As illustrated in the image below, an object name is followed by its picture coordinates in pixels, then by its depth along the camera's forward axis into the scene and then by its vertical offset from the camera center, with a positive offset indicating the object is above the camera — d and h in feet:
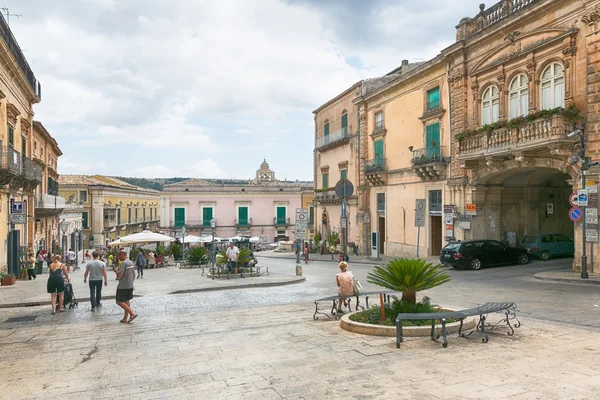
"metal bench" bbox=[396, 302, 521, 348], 25.09 -5.33
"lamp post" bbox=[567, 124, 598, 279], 51.93 +5.20
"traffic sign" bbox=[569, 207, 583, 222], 54.03 -0.12
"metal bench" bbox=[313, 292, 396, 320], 33.70 -6.89
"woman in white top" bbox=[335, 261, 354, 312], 34.60 -4.95
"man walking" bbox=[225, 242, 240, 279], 61.41 -5.48
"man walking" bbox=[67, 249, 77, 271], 103.16 -8.92
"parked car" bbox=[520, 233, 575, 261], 73.56 -4.79
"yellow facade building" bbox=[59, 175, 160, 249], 187.01 +4.08
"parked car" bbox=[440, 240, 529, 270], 66.54 -5.64
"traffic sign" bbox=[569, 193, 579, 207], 53.04 +1.41
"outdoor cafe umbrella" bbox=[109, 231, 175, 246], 88.69 -4.20
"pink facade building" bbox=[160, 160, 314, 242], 189.88 +2.79
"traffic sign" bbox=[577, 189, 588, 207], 52.11 +1.68
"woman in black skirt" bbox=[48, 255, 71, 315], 38.65 -5.15
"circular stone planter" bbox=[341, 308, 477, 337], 27.02 -6.46
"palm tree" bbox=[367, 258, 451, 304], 29.50 -3.82
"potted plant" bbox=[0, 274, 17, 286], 60.08 -7.71
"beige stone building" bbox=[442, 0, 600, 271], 56.13 +13.37
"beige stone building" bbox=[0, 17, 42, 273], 63.67 +8.21
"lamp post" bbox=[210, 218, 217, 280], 71.02 -2.10
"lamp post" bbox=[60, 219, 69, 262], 115.43 -3.22
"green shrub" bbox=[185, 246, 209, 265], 82.74 -7.00
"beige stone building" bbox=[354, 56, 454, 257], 83.25 +10.78
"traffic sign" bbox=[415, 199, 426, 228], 71.41 +0.19
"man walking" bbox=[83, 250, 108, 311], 39.81 -4.89
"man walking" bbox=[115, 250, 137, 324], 34.71 -5.12
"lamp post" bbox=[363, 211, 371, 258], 110.32 -2.32
